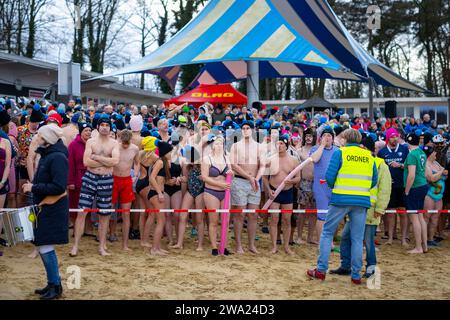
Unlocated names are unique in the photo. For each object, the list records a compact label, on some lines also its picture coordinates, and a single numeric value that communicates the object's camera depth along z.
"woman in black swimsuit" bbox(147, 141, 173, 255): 6.68
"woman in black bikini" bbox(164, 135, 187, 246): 6.92
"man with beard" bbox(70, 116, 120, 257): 6.45
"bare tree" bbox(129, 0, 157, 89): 37.50
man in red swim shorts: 6.86
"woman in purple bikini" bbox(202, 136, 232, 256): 6.70
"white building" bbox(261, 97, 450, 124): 26.84
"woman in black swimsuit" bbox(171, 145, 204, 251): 7.00
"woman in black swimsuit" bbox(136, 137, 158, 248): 6.91
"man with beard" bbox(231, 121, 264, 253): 6.91
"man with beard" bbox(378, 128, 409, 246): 7.75
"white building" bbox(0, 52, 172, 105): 17.00
